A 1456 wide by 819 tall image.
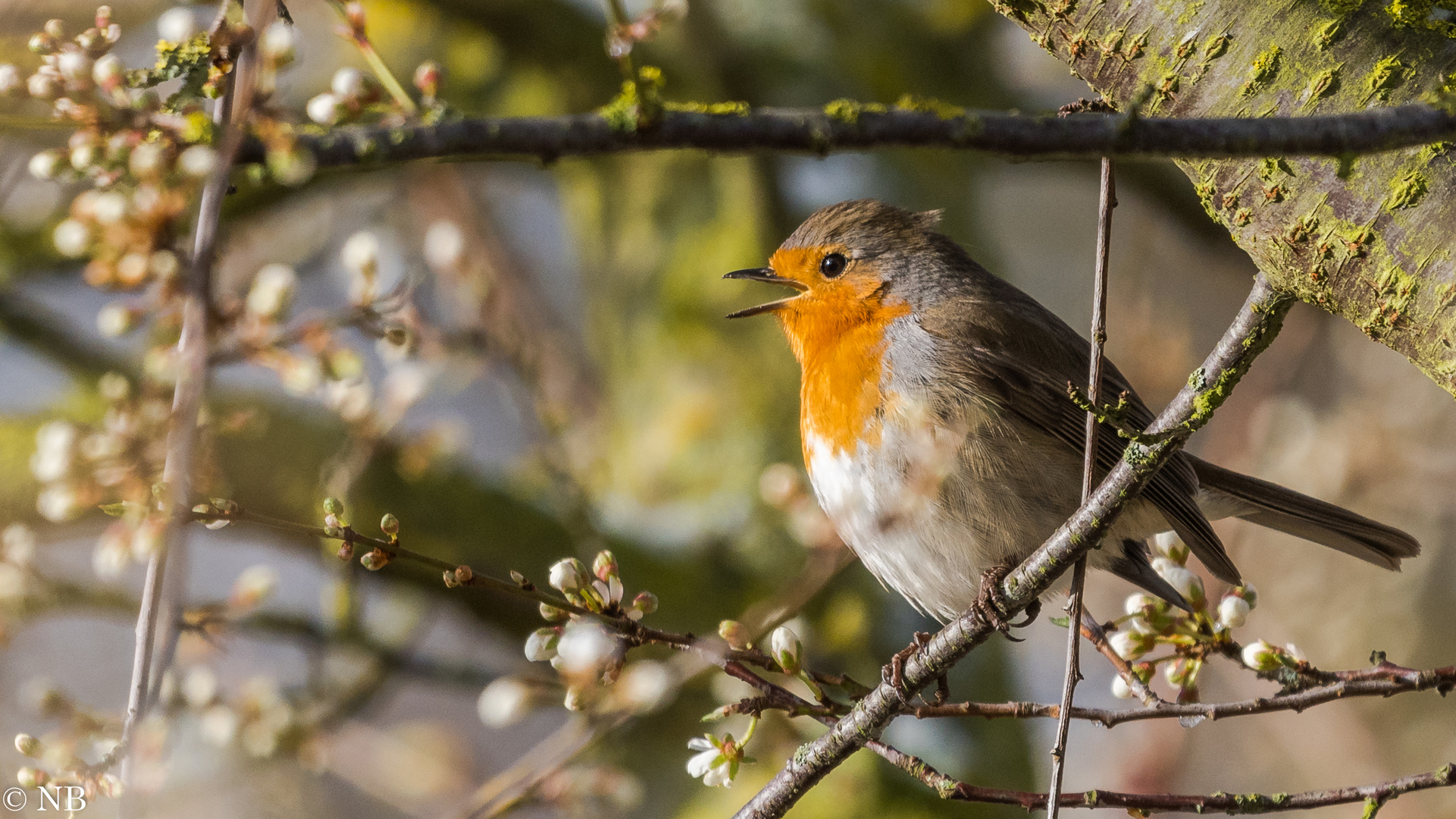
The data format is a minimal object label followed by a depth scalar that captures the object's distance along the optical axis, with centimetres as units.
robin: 403
